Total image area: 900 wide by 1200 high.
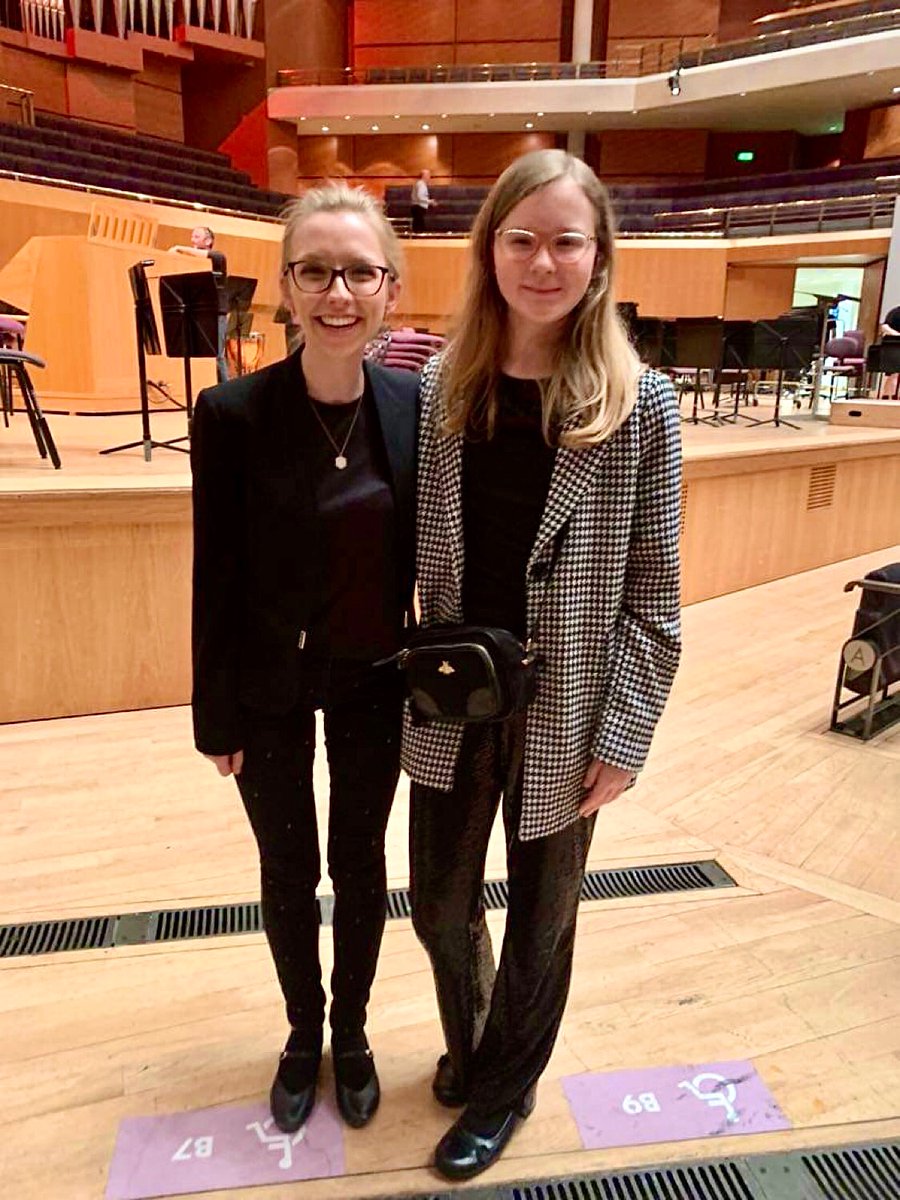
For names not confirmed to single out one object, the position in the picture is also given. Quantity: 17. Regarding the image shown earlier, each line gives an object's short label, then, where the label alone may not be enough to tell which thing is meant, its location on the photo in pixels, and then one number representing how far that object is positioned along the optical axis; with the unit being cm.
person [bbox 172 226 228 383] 303
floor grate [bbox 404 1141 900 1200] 115
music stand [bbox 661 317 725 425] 573
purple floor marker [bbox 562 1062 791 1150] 123
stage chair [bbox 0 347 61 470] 276
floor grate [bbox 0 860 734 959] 162
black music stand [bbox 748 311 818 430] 578
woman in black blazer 98
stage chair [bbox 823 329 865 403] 820
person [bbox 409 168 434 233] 1275
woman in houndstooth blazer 94
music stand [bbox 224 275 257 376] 377
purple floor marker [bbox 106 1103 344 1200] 115
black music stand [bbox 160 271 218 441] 307
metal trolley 259
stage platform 245
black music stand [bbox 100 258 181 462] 309
